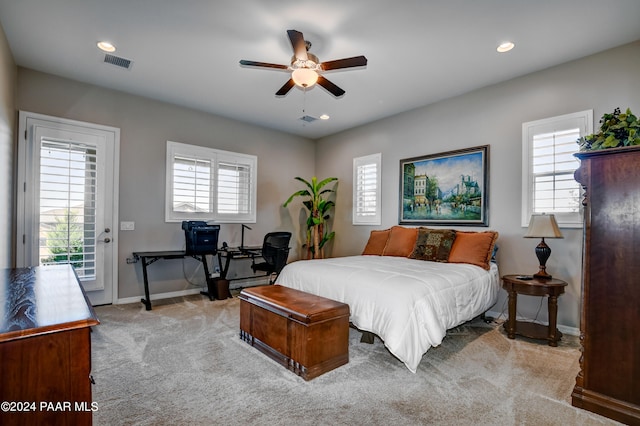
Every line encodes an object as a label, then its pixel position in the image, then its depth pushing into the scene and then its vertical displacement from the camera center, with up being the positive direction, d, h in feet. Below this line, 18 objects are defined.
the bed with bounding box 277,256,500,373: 8.09 -2.35
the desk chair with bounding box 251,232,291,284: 15.94 -1.98
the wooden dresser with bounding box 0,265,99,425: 3.32 -1.73
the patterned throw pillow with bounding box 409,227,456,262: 13.15 -1.26
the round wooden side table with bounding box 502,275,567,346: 10.14 -2.66
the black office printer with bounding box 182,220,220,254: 15.02 -1.22
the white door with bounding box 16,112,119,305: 12.61 +0.44
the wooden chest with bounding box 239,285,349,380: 7.93 -3.15
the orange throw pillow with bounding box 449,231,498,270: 12.11 -1.27
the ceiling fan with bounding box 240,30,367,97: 9.31 +4.56
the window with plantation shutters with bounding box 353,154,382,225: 18.45 +1.47
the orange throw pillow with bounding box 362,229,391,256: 15.72 -1.42
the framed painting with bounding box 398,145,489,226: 13.96 +1.29
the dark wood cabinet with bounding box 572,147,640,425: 6.44 -1.46
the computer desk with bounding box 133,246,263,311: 14.10 -2.19
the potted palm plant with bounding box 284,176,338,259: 20.04 -0.17
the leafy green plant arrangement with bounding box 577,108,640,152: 6.72 +1.87
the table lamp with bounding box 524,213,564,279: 10.62 -0.50
